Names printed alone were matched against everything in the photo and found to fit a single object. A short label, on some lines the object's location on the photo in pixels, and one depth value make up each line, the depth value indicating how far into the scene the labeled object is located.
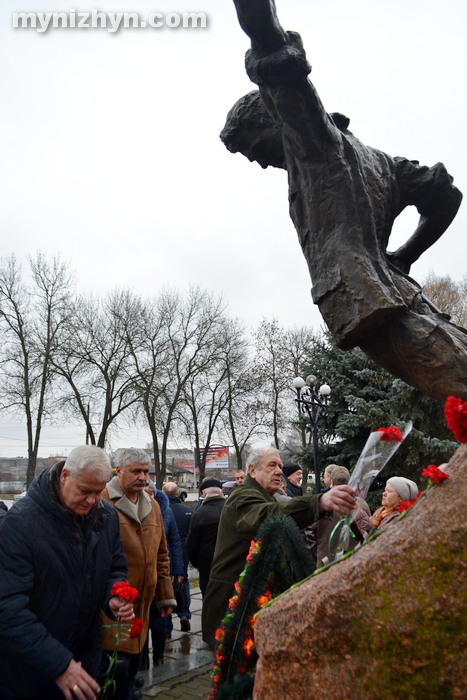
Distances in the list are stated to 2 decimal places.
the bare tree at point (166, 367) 25.81
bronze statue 2.58
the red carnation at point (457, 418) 1.87
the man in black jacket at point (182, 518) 6.84
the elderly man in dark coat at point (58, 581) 2.42
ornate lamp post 13.02
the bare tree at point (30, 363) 22.84
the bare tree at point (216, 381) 28.30
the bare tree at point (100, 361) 24.32
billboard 33.93
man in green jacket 2.73
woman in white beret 4.47
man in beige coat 3.94
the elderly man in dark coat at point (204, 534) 5.93
